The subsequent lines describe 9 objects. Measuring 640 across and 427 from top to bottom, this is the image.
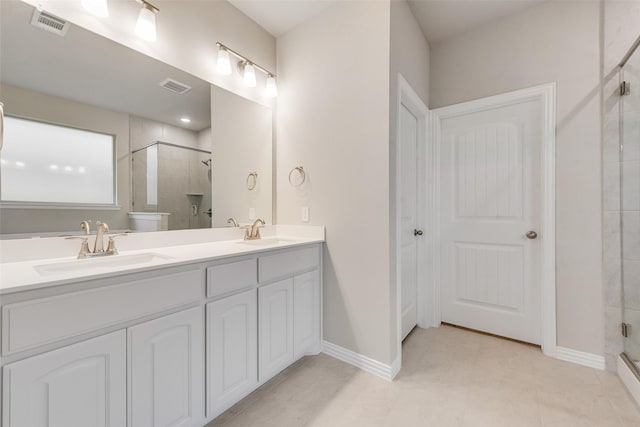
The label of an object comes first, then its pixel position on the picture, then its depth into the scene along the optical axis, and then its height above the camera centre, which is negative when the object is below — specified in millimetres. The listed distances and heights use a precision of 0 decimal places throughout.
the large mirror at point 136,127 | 1208 +516
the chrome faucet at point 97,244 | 1277 -151
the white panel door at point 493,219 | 2121 -60
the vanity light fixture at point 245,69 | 1911 +1111
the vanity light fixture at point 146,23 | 1478 +1061
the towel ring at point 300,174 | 2133 +310
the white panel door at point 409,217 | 2197 -45
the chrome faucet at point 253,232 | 2047 -149
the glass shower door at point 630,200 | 1649 +69
